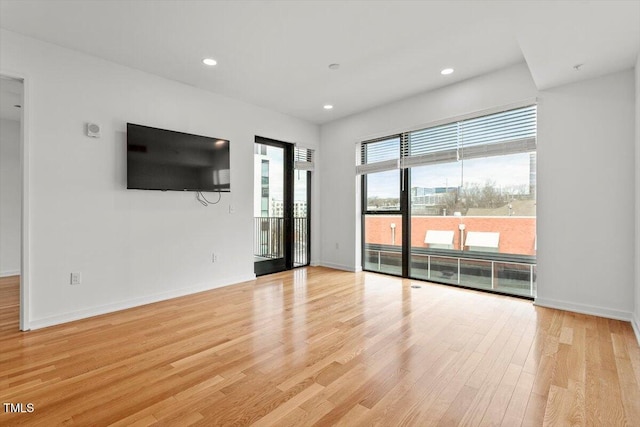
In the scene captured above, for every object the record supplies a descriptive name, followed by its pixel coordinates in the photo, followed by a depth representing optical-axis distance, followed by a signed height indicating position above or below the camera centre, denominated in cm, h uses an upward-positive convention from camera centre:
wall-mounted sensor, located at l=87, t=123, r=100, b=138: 320 +90
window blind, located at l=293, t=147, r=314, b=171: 557 +106
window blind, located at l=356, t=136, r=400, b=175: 489 +101
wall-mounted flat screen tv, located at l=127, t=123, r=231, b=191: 345 +68
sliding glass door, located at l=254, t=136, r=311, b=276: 508 +12
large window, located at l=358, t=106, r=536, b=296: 373 +17
